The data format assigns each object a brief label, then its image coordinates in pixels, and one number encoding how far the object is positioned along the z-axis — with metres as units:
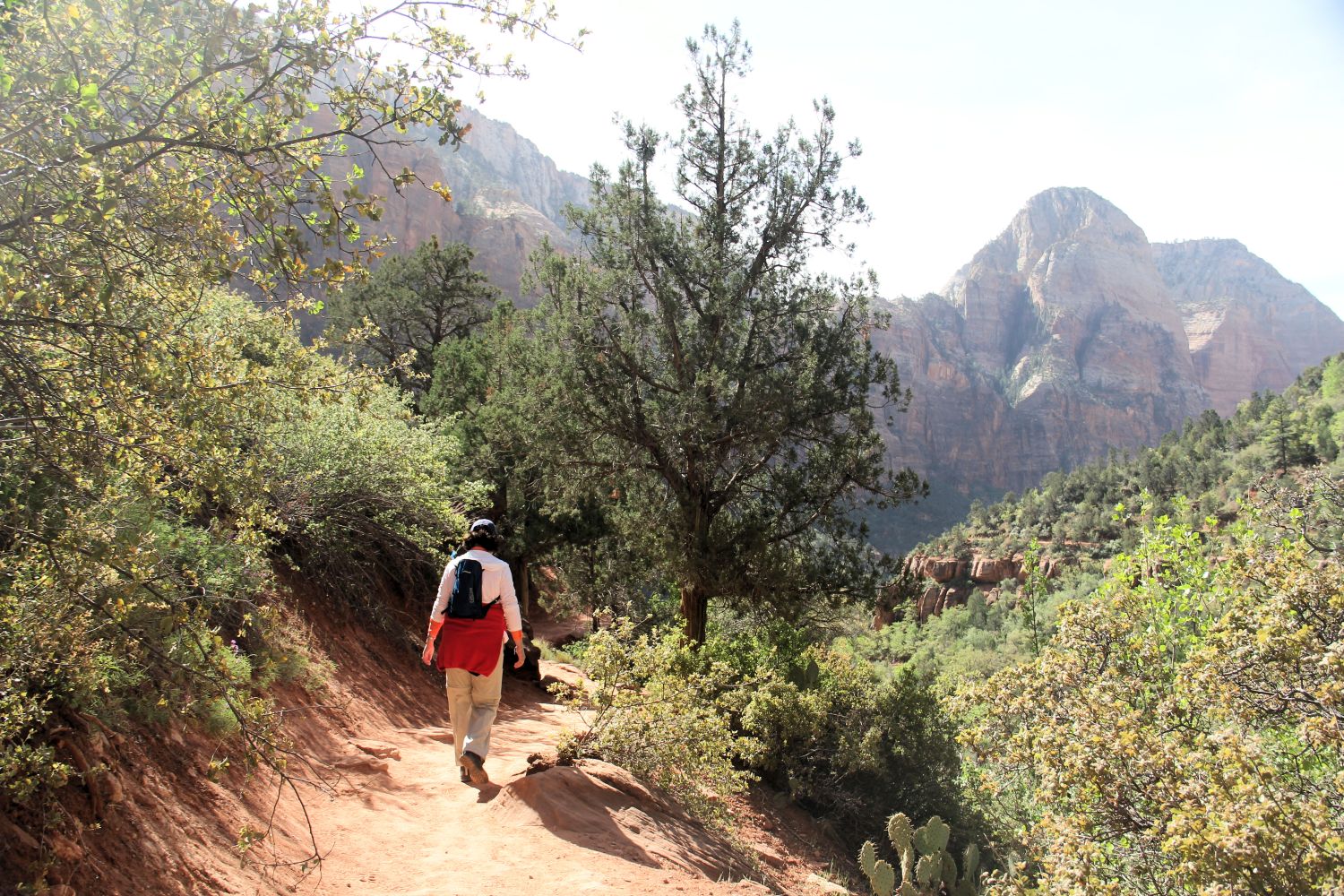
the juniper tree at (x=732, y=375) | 11.20
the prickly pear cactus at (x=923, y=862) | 7.48
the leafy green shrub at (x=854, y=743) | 10.13
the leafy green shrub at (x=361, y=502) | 8.62
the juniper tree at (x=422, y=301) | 24.98
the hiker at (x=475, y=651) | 5.44
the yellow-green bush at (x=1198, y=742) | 3.44
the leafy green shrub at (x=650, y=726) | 6.29
